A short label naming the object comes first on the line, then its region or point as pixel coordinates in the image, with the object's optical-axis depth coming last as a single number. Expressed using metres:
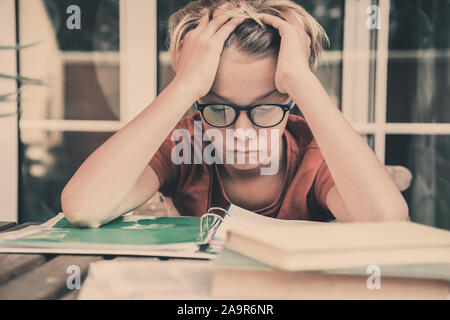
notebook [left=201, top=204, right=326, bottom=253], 1.63
